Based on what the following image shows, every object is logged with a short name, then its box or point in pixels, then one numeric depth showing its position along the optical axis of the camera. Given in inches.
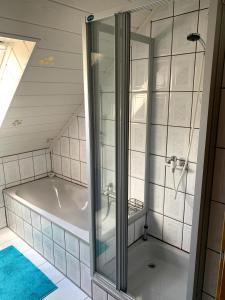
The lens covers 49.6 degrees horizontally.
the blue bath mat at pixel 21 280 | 75.2
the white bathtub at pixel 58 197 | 104.6
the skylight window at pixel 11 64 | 60.4
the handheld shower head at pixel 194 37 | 54.1
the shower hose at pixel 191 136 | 62.7
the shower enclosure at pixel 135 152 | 50.5
